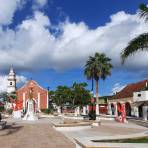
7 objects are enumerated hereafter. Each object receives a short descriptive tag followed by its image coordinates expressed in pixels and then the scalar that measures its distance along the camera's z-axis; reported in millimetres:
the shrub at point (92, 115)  17062
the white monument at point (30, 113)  22725
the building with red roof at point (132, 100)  25957
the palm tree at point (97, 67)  30862
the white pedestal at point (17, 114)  28298
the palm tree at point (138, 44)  9969
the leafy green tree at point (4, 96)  48520
